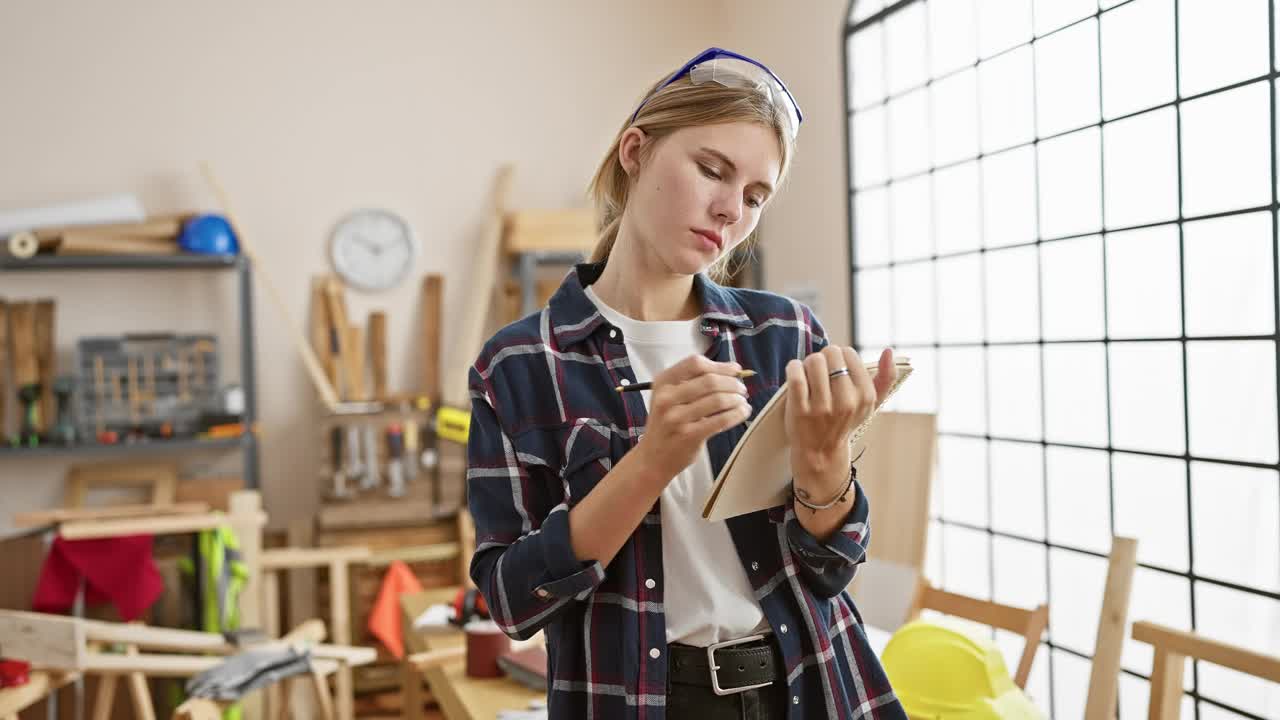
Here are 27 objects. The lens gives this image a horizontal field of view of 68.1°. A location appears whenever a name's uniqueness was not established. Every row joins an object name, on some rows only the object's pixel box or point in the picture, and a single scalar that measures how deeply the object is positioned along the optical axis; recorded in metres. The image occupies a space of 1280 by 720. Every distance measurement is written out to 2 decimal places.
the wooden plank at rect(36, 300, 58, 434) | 4.05
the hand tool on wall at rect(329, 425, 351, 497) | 4.07
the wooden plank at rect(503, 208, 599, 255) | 4.48
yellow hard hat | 1.57
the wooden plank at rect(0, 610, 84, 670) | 2.40
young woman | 0.98
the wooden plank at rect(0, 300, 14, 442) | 4.04
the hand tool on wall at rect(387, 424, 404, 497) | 4.11
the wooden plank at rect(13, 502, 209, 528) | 3.53
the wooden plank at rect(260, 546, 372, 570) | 3.79
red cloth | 3.52
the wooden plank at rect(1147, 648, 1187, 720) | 1.67
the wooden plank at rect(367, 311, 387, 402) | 4.54
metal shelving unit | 3.86
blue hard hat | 4.04
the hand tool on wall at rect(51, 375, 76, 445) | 3.90
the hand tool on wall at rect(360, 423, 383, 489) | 4.10
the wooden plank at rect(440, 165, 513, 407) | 4.50
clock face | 4.54
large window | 2.48
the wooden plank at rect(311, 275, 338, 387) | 4.45
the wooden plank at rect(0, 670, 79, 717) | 2.40
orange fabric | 3.80
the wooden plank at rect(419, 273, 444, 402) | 4.60
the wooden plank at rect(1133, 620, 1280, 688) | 1.48
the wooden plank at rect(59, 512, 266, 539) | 3.41
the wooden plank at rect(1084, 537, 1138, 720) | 1.78
